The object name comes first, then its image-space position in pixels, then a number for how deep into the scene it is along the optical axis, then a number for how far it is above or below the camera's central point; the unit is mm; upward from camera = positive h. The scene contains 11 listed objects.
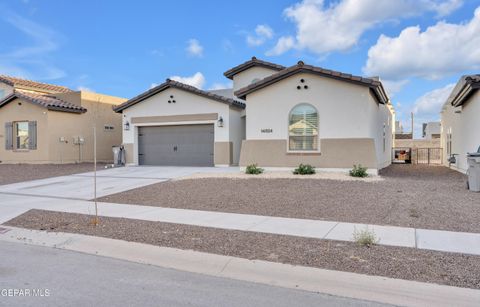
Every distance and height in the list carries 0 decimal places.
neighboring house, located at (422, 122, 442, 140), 58097 +2539
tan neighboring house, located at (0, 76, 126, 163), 24547 +1298
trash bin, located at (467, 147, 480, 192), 11461 -796
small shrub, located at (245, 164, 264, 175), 16484 -971
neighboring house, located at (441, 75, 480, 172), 15242 +1137
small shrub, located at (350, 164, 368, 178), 15008 -969
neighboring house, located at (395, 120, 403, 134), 59197 +2823
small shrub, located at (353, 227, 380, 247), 6574 -1560
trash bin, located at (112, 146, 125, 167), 22844 -535
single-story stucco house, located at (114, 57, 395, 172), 16016 +1177
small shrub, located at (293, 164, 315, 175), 15844 -935
